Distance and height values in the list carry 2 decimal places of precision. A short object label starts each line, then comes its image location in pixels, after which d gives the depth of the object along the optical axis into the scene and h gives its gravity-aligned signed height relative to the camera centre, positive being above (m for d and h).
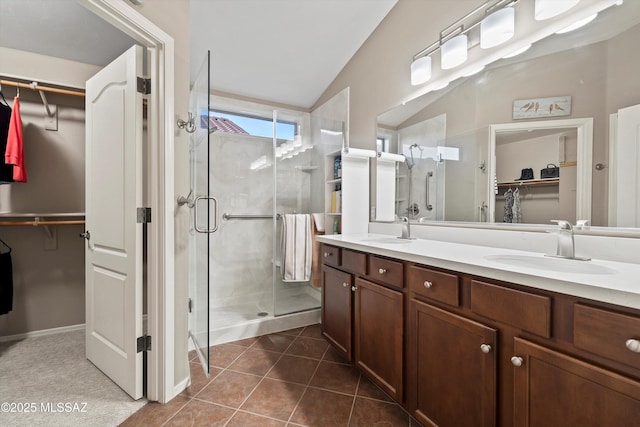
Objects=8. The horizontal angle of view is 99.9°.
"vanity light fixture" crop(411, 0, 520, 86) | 1.51 +1.10
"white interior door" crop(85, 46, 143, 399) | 1.55 -0.08
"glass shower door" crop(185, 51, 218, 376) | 1.62 -0.05
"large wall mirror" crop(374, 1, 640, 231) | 1.19 +0.46
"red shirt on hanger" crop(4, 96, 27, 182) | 2.01 +0.47
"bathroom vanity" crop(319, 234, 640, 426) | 0.70 -0.44
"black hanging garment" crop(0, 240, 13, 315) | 2.04 -0.57
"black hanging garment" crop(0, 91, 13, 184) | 2.02 +0.52
